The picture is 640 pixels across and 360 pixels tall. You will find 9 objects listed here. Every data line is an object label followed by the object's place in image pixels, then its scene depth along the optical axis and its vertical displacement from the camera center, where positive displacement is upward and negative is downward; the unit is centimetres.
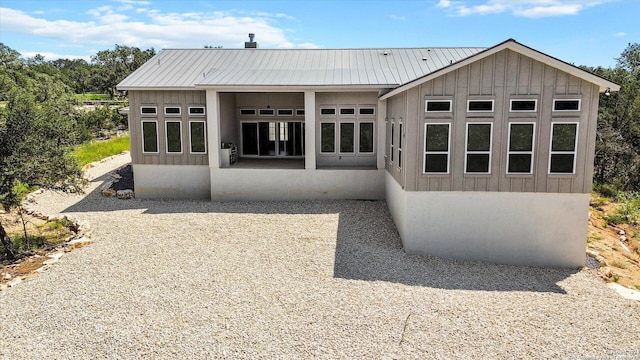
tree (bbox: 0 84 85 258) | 966 -57
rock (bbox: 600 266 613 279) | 984 -332
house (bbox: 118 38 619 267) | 973 -35
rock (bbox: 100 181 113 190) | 1660 -227
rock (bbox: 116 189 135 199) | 1565 -243
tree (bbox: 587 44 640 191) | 1836 -65
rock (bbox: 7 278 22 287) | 842 -297
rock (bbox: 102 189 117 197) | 1577 -239
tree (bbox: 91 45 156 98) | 4925 +700
